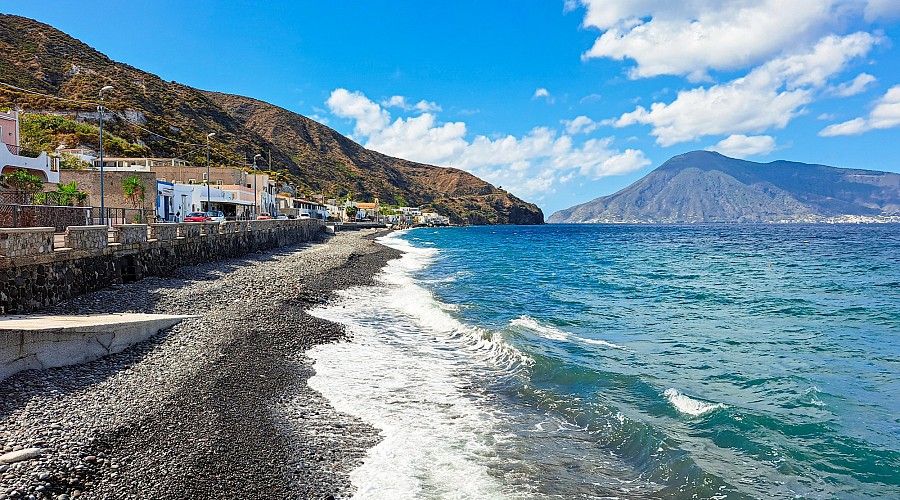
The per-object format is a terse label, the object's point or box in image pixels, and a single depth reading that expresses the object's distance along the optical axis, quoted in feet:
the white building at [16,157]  103.04
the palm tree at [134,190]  134.92
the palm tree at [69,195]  98.99
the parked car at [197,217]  140.37
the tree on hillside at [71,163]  156.49
